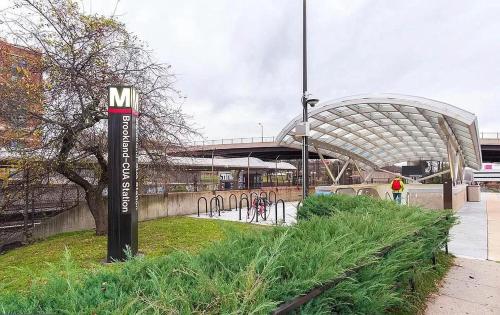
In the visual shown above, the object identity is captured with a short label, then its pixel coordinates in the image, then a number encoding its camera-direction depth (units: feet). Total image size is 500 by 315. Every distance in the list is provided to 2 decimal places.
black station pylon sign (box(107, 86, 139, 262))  21.41
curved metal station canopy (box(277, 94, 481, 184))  52.60
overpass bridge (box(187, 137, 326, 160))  170.81
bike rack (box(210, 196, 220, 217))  52.18
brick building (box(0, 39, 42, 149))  25.73
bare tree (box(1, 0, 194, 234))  26.76
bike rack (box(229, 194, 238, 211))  60.95
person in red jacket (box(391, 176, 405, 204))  49.39
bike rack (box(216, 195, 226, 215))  57.24
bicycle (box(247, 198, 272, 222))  44.24
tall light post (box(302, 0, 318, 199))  33.99
